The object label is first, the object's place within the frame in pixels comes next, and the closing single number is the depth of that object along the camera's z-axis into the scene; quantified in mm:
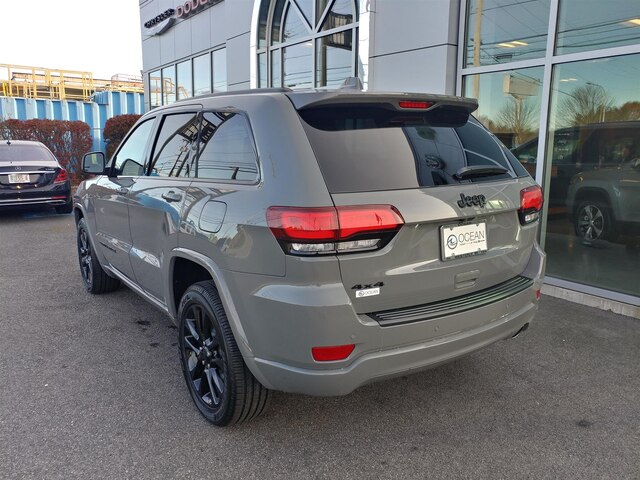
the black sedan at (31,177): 9625
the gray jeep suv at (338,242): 2238
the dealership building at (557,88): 4930
